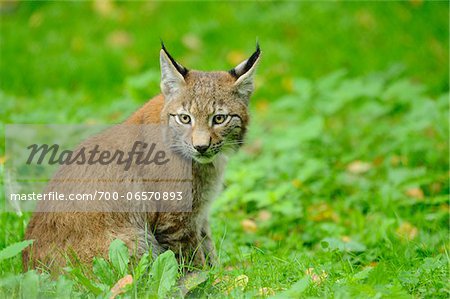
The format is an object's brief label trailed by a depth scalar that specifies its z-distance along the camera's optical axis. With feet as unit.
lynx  29.91
